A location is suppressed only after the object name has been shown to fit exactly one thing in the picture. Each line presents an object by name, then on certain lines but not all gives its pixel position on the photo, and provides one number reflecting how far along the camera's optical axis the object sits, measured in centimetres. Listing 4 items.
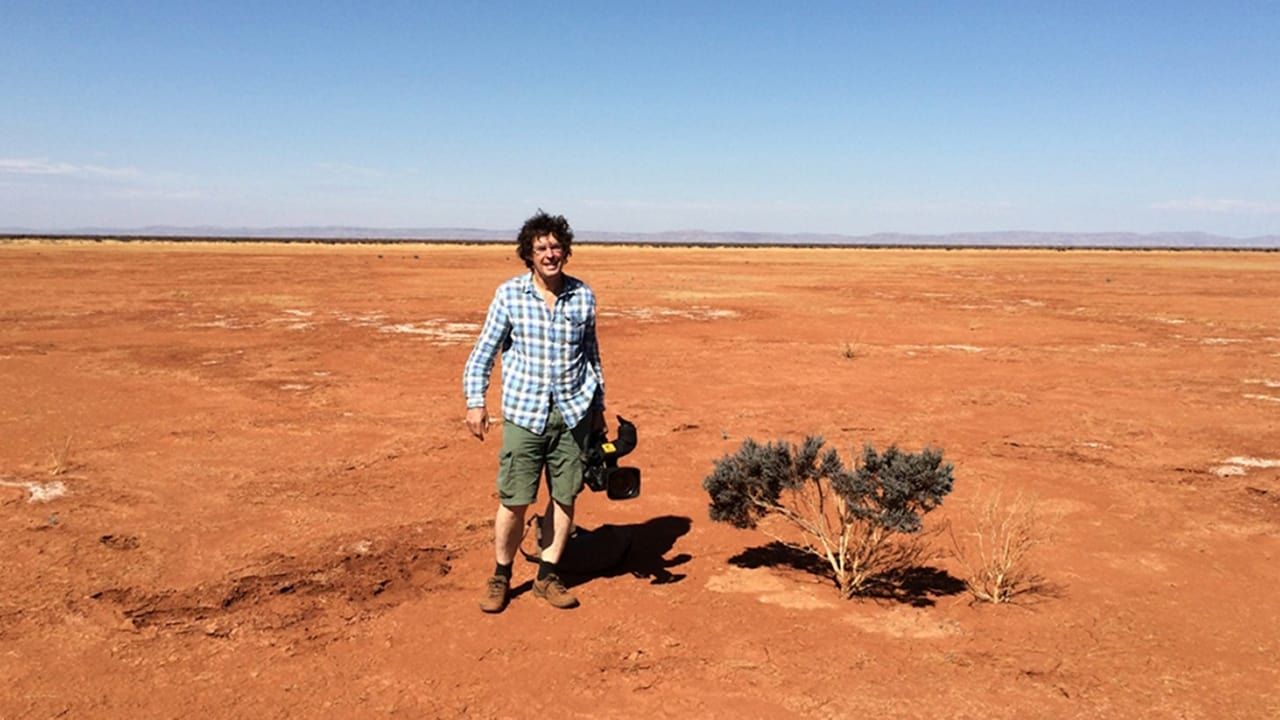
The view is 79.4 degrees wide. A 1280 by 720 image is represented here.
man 371
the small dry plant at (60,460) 617
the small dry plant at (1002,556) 418
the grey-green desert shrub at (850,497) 412
